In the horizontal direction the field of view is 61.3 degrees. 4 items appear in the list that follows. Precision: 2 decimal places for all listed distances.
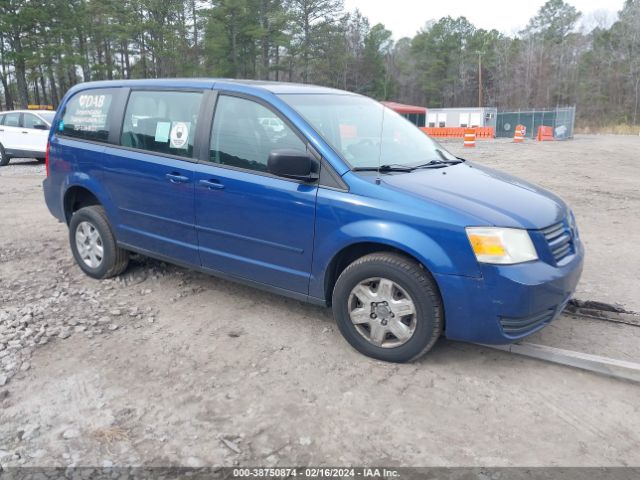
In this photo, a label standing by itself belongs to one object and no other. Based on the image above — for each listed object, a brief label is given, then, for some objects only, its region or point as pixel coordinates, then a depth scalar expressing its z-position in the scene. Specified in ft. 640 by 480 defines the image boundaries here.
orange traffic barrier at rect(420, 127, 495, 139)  117.39
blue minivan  10.82
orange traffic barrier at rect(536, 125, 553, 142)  102.17
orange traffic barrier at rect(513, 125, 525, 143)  93.86
